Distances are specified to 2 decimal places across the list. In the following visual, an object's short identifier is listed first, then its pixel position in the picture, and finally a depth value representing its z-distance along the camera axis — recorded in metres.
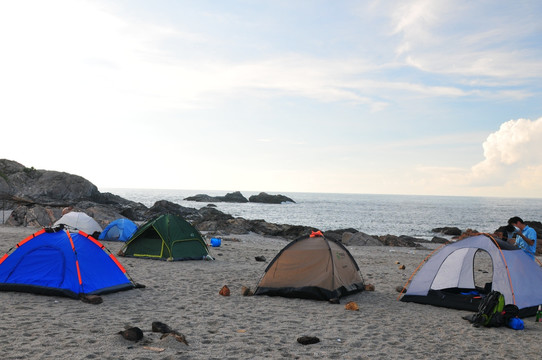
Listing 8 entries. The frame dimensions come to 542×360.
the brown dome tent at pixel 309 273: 11.12
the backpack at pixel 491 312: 9.09
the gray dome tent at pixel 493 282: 10.22
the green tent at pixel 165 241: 16.75
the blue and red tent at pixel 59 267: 10.17
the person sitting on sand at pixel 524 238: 11.29
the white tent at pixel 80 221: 21.10
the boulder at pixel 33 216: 28.77
